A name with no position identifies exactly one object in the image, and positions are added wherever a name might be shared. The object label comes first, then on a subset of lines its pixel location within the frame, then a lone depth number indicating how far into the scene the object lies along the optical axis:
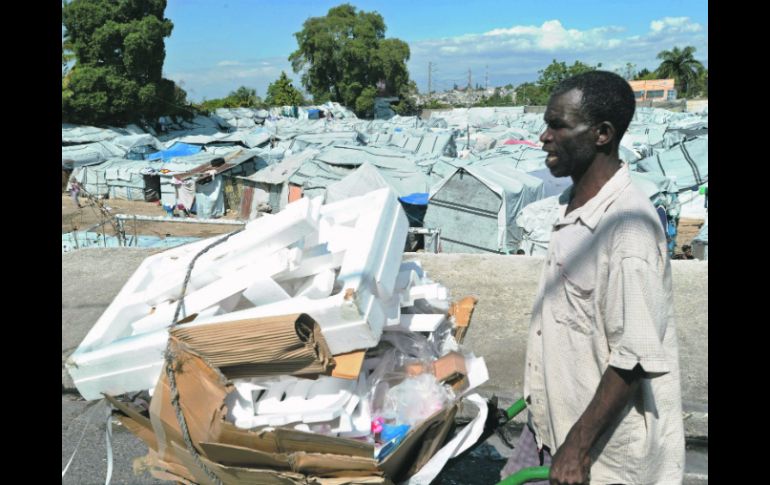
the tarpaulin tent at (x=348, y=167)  19.55
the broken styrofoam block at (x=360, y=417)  1.99
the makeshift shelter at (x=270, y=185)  21.48
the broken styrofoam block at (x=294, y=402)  1.92
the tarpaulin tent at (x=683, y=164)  19.16
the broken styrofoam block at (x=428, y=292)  2.65
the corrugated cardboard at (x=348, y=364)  1.93
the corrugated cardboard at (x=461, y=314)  2.77
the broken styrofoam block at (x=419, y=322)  2.47
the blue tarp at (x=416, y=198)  16.86
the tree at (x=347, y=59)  56.56
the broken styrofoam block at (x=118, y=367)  1.97
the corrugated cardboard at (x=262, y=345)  1.79
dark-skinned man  1.55
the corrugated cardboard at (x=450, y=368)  2.28
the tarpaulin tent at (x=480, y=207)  14.34
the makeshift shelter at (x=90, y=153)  27.77
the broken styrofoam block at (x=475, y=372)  2.35
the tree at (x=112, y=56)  33.09
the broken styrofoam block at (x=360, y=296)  1.91
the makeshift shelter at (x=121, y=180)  25.88
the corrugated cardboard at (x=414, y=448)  1.86
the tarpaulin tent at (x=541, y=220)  11.73
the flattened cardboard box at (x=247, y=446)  1.79
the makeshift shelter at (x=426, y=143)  29.80
